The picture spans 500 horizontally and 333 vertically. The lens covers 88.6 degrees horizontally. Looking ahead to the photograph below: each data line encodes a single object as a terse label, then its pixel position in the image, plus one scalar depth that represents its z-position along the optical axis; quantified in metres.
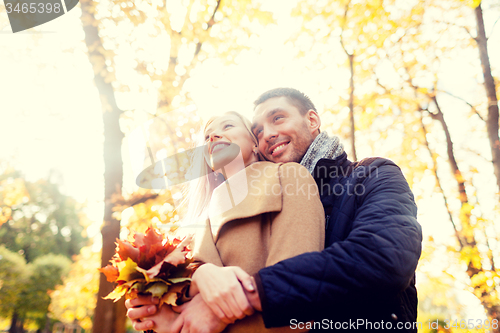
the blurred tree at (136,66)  3.47
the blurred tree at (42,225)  20.81
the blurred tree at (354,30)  4.54
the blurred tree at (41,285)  15.43
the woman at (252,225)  1.22
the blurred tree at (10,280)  14.16
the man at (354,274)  1.14
